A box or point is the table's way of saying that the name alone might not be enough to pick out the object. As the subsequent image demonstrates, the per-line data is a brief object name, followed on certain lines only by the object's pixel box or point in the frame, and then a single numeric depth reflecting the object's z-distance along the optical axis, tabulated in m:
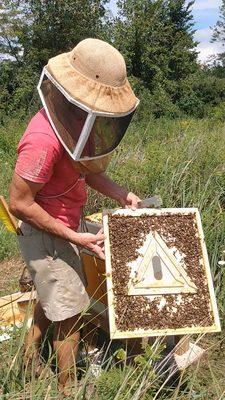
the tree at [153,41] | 23.77
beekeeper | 2.13
